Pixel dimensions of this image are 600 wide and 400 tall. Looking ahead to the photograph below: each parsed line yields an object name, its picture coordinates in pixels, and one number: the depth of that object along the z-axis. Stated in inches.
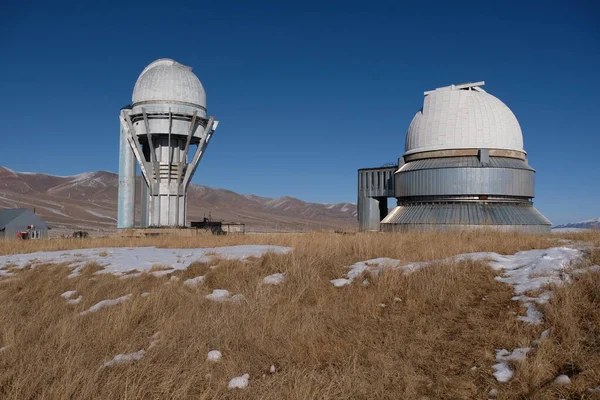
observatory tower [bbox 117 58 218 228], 1262.3
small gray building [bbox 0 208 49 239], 1600.6
